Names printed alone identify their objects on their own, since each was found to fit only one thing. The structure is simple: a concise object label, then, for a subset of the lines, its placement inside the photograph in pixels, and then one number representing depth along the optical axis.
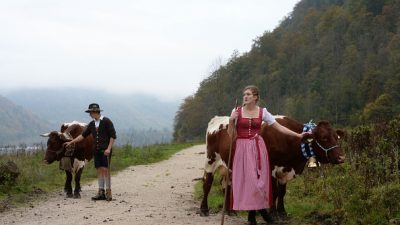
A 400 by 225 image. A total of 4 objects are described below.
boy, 12.39
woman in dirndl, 7.89
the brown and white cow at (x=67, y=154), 13.16
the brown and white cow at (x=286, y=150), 8.55
